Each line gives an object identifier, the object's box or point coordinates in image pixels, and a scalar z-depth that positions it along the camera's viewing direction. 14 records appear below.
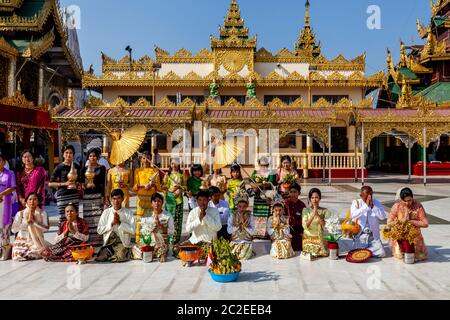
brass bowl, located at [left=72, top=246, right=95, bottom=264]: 5.63
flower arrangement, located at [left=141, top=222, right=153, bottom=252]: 5.93
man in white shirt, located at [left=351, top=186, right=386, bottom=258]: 6.07
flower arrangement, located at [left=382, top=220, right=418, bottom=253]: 5.61
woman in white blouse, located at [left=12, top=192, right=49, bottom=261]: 5.96
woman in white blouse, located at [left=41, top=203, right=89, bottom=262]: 5.86
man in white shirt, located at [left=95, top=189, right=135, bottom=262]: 5.91
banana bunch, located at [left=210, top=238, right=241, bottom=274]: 4.73
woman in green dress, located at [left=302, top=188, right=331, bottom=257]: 5.97
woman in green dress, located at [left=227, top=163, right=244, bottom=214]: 6.90
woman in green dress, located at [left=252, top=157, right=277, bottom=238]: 7.14
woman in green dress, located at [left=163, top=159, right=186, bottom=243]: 6.69
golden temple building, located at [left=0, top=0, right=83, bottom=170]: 14.22
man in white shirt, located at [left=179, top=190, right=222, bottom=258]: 5.78
